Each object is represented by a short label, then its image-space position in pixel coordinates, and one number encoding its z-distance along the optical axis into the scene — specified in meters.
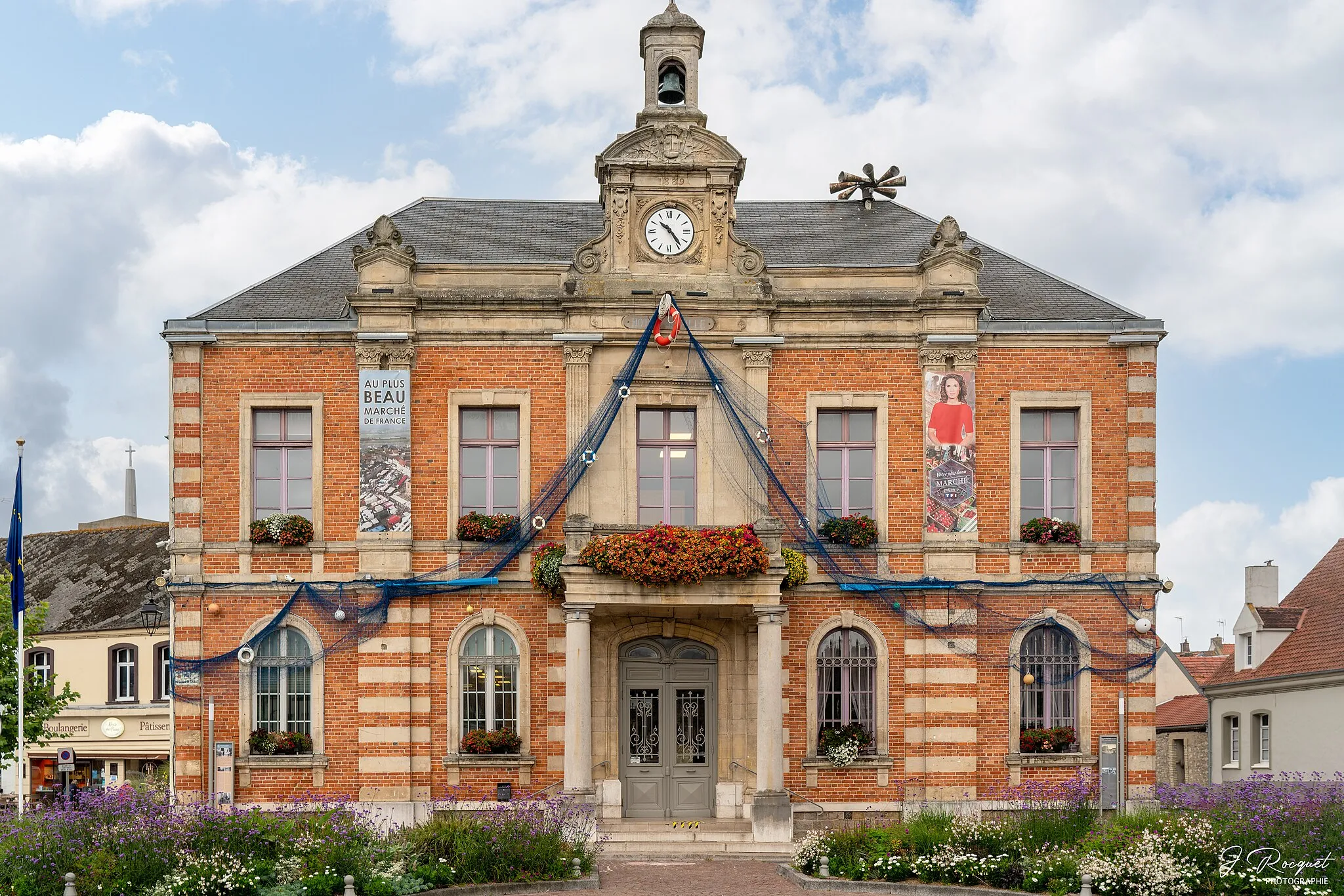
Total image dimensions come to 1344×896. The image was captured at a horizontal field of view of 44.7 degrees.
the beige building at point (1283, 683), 28.88
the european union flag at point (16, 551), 22.02
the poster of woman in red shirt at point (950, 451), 24.52
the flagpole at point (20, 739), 21.22
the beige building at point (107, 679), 38.28
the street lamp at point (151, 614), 32.00
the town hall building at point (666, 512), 24.12
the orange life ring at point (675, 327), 24.23
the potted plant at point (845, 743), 23.95
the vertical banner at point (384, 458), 24.20
